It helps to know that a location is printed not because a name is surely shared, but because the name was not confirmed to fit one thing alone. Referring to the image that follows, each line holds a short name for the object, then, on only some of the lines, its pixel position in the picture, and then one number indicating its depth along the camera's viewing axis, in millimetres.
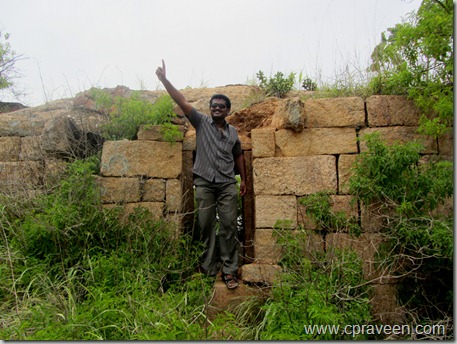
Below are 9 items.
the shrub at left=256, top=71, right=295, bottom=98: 6062
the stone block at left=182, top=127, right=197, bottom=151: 5340
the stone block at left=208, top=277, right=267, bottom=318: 4293
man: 4566
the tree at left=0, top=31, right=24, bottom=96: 9195
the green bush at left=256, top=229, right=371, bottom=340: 3377
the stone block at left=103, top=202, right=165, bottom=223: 4688
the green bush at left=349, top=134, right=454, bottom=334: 3957
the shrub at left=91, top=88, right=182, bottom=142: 4973
